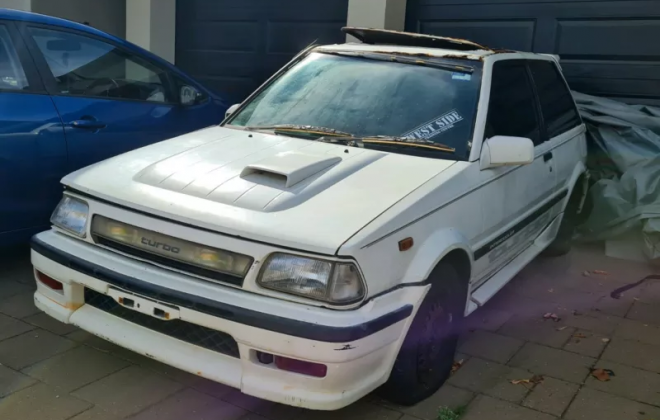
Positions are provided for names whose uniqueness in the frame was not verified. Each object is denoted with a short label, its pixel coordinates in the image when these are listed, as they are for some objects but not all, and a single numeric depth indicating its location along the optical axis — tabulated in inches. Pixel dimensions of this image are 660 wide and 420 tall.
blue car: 159.5
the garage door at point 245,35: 308.5
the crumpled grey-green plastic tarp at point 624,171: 203.9
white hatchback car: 98.3
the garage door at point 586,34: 240.1
